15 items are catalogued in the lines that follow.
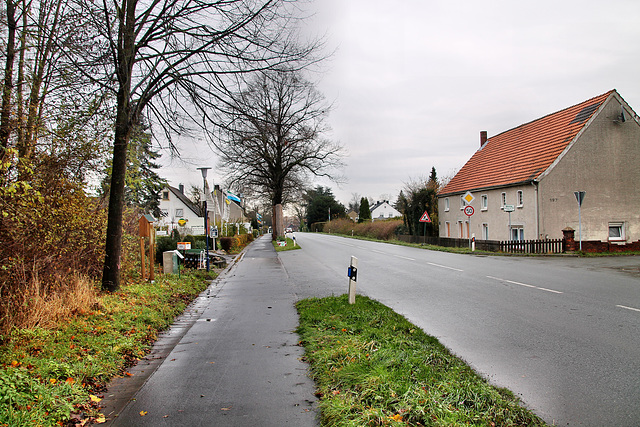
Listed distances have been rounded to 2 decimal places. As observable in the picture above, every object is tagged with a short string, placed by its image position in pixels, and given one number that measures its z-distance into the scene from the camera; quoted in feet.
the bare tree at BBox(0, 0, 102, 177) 22.99
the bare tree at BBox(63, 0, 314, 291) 29.89
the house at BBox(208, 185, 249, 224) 128.77
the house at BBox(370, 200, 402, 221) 408.30
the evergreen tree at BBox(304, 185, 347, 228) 341.62
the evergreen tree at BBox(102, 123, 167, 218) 36.50
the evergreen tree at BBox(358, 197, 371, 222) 283.18
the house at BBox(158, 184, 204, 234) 215.10
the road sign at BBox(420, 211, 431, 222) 112.47
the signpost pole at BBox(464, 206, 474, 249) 86.99
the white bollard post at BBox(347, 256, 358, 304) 29.60
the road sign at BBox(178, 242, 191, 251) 49.88
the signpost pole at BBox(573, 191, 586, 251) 71.10
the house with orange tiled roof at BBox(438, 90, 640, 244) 86.69
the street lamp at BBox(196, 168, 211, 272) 57.28
